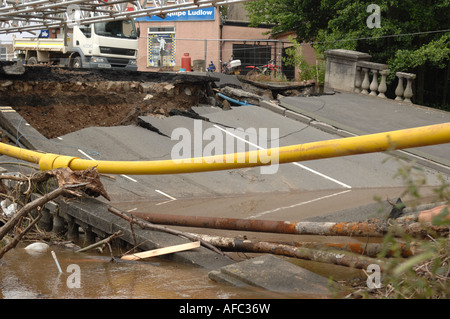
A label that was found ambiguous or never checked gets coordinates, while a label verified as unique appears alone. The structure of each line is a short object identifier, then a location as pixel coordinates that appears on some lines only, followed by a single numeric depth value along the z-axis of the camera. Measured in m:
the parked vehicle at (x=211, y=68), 32.95
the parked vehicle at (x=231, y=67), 31.41
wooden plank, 5.02
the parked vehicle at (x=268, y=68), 29.16
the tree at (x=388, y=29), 20.55
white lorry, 26.95
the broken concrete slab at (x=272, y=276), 3.91
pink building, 35.06
